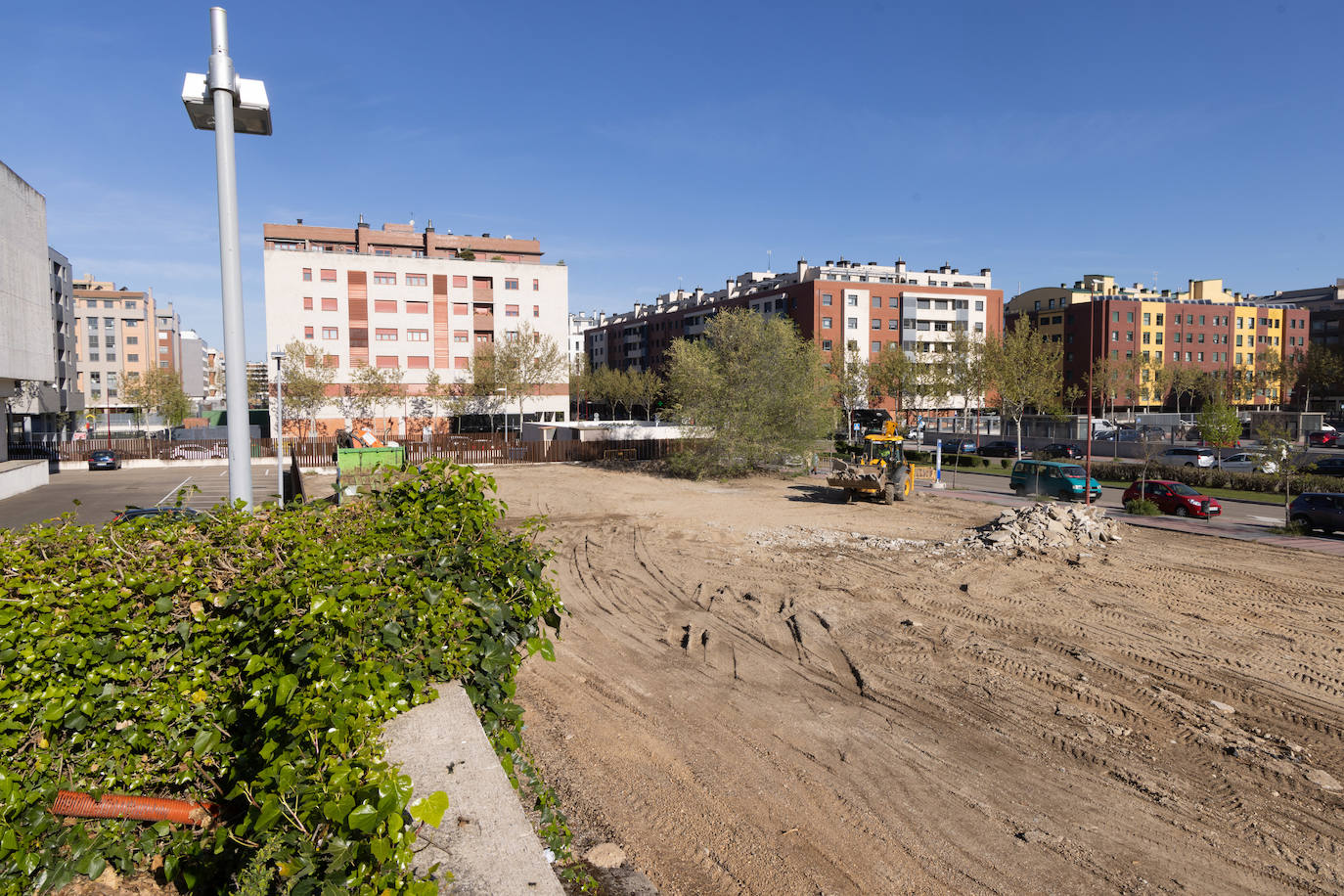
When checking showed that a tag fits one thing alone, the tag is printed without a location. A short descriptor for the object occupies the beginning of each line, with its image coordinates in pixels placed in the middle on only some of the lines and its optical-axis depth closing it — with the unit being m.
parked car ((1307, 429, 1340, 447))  55.75
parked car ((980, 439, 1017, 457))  53.84
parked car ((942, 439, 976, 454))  53.96
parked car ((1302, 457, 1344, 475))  34.47
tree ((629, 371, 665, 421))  91.25
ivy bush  2.87
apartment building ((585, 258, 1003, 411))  81.38
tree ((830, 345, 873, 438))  67.38
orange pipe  3.46
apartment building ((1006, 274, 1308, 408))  90.88
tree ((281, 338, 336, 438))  54.56
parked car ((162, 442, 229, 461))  46.97
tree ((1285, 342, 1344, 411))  86.69
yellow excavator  28.50
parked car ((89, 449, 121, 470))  42.91
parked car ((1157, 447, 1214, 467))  42.09
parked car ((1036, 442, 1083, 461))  47.00
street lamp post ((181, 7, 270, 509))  5.75
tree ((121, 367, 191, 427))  64.69
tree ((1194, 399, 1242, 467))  34.91
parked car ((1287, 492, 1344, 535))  21.64
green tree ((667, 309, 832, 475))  36.75
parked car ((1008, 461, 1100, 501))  30.06
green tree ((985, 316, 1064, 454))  54.47
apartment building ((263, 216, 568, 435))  58.31
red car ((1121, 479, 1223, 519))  25.56
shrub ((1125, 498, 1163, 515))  26.11
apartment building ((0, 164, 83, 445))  26.42
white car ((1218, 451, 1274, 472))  35.03
